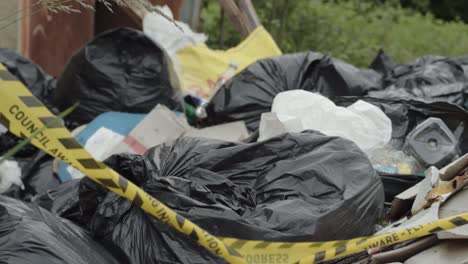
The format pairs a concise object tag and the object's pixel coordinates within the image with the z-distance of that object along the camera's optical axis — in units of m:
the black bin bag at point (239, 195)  4.13
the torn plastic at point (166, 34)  9.70
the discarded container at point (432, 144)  6.36
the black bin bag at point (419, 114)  6.89
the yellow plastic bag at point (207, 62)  9.38
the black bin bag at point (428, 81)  8.20
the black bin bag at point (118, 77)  7.99
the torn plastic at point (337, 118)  6.05
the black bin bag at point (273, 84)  7.48
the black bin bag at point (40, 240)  3.61
